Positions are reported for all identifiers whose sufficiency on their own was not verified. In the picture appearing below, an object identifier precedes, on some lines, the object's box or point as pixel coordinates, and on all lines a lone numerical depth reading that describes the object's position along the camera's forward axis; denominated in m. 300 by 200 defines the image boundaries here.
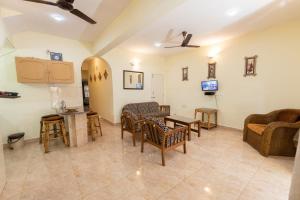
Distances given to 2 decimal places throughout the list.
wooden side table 4.50
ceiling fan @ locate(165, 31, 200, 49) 3.44
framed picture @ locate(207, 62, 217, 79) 4.79
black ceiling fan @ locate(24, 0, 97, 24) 1.91
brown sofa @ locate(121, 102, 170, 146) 3.44
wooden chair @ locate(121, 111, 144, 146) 3.39
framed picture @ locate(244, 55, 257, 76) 3.87
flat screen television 4.67
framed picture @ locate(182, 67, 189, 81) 5.64
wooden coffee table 3.63
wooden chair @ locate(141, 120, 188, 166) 2.51
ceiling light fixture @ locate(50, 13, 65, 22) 2.73
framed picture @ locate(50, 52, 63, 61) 3.78
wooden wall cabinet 3.18
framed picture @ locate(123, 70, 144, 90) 5.25
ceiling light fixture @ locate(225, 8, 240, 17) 2.60
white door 6.17
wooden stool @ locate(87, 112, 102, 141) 3.79
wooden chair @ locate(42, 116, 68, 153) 3.05
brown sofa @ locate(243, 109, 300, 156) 2.70
